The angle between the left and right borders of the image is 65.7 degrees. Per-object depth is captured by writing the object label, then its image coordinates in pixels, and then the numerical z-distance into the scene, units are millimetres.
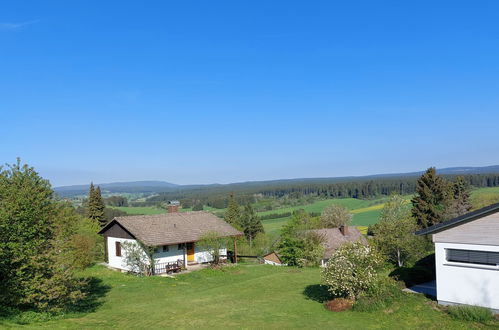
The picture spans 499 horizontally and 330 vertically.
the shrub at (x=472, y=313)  13312
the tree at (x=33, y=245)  14227
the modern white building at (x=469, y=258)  14125
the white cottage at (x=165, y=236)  29328
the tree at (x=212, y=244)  30547
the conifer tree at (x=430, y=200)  51625
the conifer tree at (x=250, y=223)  73562
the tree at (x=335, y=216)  64812
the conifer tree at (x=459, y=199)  49819
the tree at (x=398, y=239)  29562
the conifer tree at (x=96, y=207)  60059
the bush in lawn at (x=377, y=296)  16000
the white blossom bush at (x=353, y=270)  16578
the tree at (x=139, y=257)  28516
